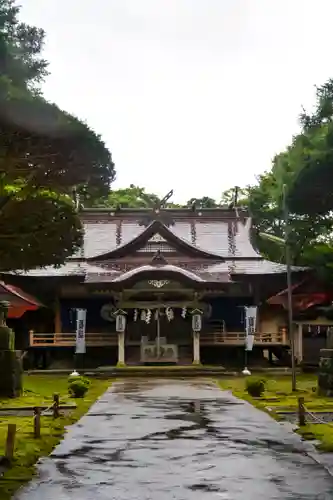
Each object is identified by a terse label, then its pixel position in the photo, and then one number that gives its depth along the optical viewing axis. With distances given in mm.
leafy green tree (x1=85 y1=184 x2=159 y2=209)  62156
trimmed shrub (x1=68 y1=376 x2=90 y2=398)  20781
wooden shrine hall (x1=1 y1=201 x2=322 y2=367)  35531
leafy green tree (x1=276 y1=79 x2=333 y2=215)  18188
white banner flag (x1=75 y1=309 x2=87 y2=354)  34062
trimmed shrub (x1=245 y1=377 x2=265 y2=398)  21094
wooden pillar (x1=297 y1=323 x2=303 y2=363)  34469
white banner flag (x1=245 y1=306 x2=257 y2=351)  33625
